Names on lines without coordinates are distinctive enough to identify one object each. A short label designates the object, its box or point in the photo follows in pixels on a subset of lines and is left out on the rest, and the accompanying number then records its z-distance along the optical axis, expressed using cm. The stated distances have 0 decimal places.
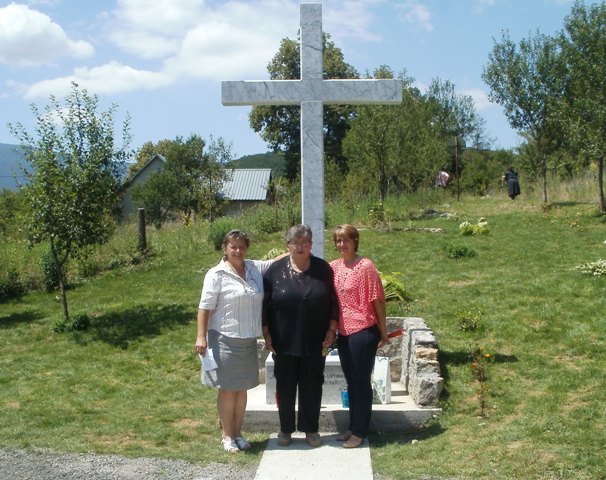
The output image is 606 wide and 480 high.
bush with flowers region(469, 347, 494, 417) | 643
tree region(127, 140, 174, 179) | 6078
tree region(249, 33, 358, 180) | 3922
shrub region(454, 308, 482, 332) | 889
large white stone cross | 662
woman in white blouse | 561
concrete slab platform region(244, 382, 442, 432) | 626
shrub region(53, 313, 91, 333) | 1109
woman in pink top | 568
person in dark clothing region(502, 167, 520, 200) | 2690
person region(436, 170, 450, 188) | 2922
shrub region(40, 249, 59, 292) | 1516
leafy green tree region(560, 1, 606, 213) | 1939
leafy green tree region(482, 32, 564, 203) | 2420
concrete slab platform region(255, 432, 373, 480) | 519
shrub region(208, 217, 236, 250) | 1805
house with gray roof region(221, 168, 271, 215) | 5612
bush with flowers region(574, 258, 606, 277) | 1082
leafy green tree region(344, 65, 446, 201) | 2238
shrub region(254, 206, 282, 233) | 2005
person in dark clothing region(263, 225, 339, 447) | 557
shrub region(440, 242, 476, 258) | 1400
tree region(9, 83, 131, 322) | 1098
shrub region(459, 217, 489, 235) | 1714
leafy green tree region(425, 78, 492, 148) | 5252
